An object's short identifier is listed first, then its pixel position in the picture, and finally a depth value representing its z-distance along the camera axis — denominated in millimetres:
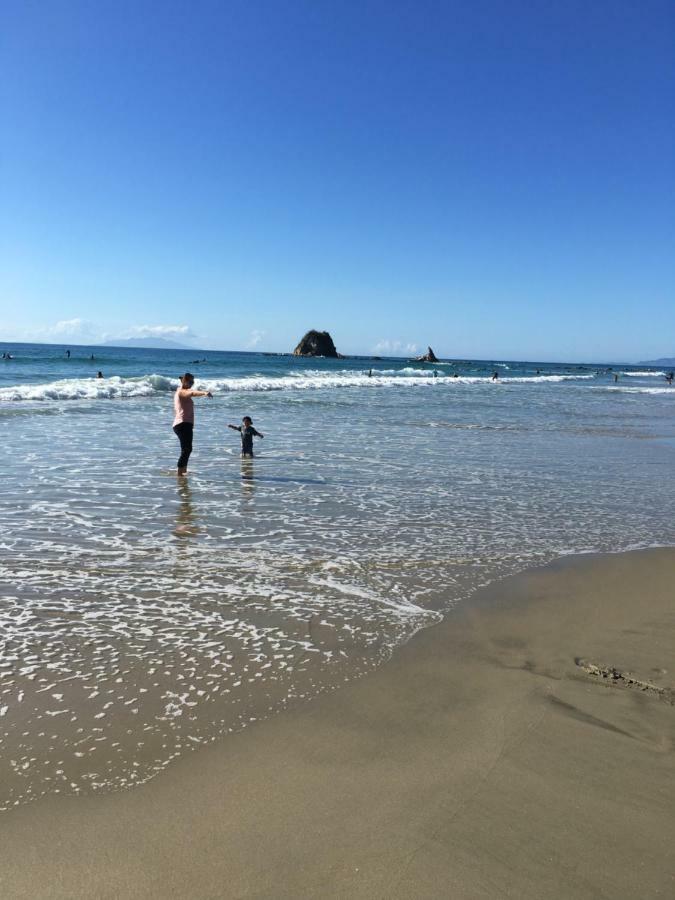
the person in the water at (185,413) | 11797
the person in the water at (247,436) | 13430
